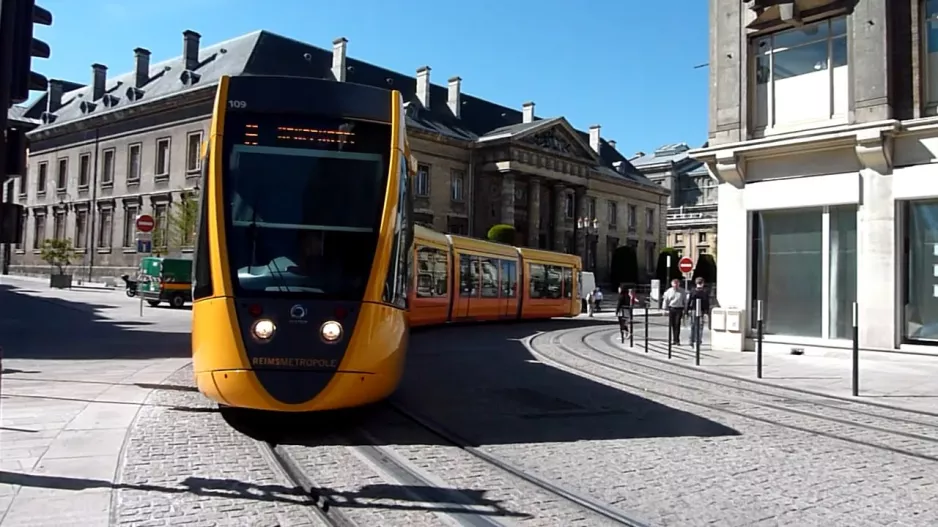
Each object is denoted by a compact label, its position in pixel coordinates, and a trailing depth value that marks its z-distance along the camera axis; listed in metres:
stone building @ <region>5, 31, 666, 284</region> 58.75
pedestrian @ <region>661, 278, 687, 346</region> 19.78
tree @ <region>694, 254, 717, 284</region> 65.25
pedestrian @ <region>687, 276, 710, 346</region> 18.41
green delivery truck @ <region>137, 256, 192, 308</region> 36.22
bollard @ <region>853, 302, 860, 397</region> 11.55
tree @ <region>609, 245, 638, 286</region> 76.50
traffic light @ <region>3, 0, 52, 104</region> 5.61
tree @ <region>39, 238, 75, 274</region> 59.72
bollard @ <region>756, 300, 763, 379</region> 13.20
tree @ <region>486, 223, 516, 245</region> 55.88
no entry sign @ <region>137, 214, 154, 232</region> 23.36
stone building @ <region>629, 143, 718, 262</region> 97.12
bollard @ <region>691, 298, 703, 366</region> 15.75
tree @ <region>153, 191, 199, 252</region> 46.41
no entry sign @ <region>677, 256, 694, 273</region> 25.75
